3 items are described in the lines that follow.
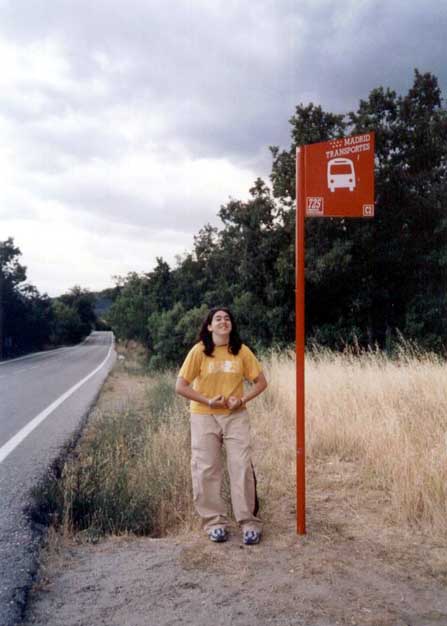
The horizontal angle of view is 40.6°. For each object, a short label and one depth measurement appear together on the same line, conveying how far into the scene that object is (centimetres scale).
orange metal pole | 424
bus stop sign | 428
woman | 427
